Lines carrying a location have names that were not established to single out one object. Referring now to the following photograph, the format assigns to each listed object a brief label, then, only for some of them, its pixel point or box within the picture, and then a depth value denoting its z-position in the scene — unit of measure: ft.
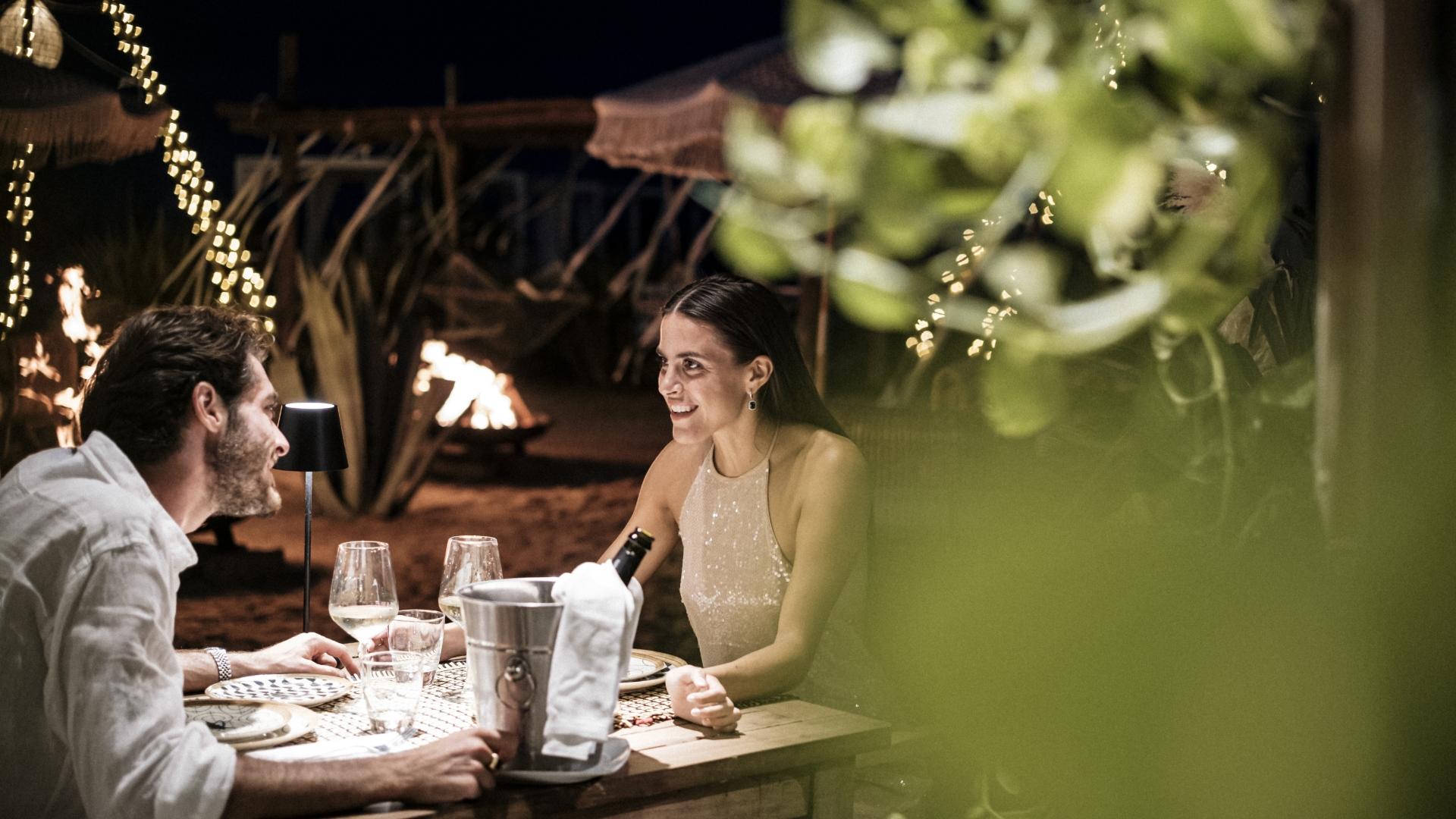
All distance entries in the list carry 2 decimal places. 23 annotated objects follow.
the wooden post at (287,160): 31.96
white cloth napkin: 5.48
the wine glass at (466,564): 7.69
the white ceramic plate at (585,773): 5.69
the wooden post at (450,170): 33.58
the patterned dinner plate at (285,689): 7.03
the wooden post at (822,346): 24.21
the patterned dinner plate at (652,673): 7.44
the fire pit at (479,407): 31.73
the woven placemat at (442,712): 6.61
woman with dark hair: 8.95
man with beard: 5.22
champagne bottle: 5.76
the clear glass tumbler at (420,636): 6.44
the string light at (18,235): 14.06
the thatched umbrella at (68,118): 13.74
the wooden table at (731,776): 5.76
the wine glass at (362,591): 7.35
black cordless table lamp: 10.10
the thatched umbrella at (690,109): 24.23
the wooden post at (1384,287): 1.43
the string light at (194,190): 14.79
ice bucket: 5.44
